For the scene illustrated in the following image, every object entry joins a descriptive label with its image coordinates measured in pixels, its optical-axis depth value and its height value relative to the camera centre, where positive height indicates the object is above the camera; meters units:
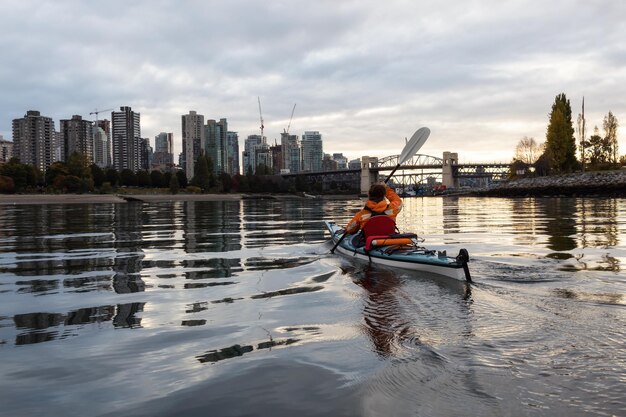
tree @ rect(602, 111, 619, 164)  82.28 +10.27
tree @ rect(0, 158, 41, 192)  96.25 +5.84
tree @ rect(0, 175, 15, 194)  90.88 +3.46
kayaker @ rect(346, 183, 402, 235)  12.23 -0.17
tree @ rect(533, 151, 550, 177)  98.66 +5.85
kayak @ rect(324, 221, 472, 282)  9.49 -1.27
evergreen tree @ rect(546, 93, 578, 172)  83.62 +9.46
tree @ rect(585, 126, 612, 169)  82.97 +7.34
